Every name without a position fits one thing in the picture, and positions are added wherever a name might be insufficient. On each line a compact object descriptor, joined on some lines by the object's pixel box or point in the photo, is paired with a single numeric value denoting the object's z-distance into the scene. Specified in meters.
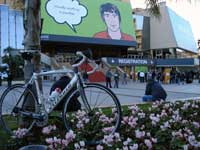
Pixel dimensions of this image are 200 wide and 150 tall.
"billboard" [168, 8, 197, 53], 76.38
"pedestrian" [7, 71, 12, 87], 27.07
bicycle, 5.38
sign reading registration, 47.27
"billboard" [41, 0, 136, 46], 51.28
